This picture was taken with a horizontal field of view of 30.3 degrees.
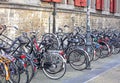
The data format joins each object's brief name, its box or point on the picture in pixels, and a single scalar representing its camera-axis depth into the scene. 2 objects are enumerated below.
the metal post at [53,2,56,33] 9.30
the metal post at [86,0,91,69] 6.86
